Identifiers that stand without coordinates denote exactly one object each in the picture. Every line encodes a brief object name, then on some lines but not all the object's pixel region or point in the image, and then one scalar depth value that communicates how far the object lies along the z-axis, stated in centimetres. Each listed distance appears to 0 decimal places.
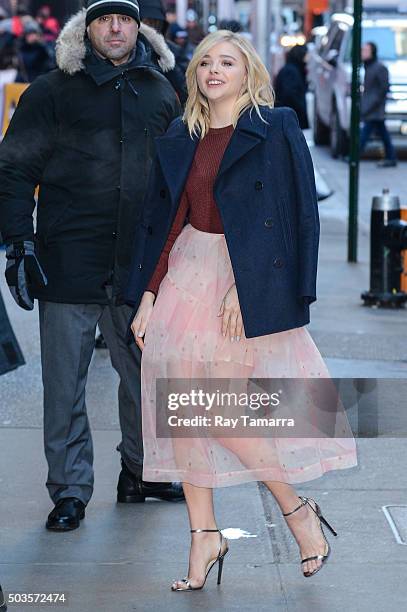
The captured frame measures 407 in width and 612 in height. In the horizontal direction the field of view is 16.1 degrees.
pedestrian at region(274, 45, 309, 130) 1741
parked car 2055
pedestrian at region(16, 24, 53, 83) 2272
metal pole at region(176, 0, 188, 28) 4736
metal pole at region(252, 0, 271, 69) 2038
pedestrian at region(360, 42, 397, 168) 1931
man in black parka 553
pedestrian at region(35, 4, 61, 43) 3438
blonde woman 476
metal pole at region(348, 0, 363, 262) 1182
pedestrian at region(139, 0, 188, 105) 786
